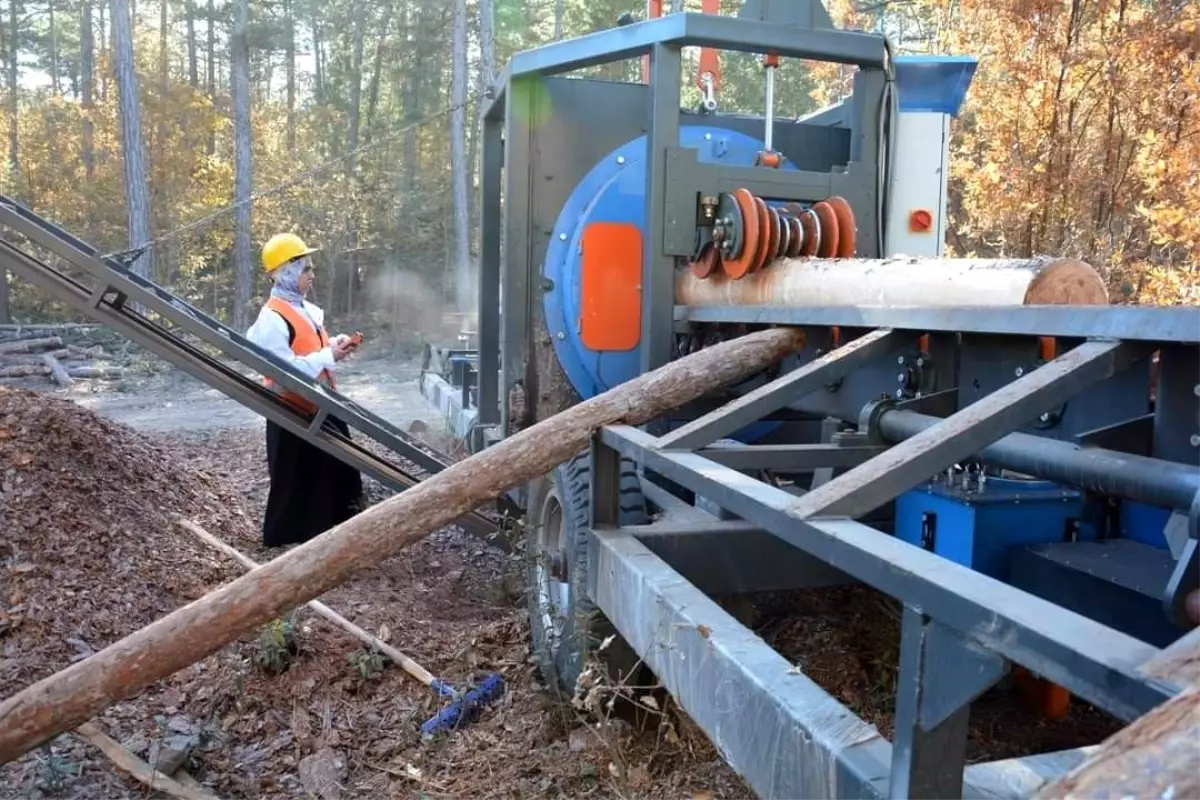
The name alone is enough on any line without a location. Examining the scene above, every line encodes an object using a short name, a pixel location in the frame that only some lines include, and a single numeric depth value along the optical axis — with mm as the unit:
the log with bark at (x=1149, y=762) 938
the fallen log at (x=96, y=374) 16453
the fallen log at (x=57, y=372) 15602
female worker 6441
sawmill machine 1676
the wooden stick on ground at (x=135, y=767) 3377
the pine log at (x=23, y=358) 15882
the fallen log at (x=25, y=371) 15055
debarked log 2605
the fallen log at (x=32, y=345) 16359
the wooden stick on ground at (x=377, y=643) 4273
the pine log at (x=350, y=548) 2520
